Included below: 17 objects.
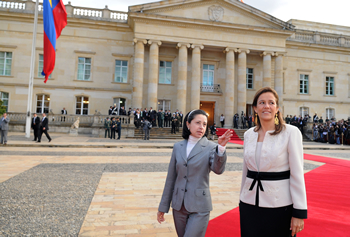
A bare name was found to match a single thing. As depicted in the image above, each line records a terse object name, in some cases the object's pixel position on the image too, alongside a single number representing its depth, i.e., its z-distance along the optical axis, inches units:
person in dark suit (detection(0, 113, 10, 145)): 544.7
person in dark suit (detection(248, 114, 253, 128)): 1069.8
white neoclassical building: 1106.1
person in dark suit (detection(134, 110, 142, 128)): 945.6
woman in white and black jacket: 84.1
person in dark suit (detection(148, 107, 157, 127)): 966.4
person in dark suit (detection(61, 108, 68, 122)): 1044.8
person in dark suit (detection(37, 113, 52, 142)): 620.3
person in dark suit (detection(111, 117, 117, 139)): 809.5
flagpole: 715.4
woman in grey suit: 98.2
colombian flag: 669.3
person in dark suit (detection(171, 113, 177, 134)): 908.6
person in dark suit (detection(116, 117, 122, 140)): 810.8
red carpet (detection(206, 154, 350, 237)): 135.2
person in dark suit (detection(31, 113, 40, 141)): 669.9
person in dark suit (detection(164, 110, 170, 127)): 1009.5
